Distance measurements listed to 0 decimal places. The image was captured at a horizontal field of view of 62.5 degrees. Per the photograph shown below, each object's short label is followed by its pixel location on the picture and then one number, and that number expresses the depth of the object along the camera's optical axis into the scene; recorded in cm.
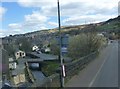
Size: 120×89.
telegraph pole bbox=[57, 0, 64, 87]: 425
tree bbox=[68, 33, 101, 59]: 1380
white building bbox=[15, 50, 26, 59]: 3202
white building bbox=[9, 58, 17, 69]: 2345
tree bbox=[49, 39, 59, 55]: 2475
